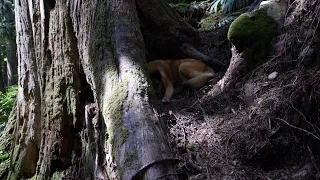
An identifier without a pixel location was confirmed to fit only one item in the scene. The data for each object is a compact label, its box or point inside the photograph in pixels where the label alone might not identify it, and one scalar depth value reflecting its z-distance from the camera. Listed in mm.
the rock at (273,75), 3516
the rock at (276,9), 4032
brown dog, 4465
